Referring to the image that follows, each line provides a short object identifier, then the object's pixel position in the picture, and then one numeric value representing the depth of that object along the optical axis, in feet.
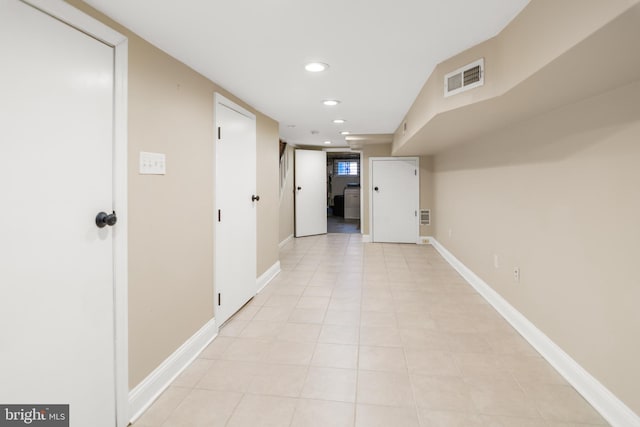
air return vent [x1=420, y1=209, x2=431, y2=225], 21.25
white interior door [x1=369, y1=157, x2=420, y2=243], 21.40
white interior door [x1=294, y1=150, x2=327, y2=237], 23.84
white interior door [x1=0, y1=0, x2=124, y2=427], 3.81
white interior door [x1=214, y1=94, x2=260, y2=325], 9.10
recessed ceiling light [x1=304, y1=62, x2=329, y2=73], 7.74
